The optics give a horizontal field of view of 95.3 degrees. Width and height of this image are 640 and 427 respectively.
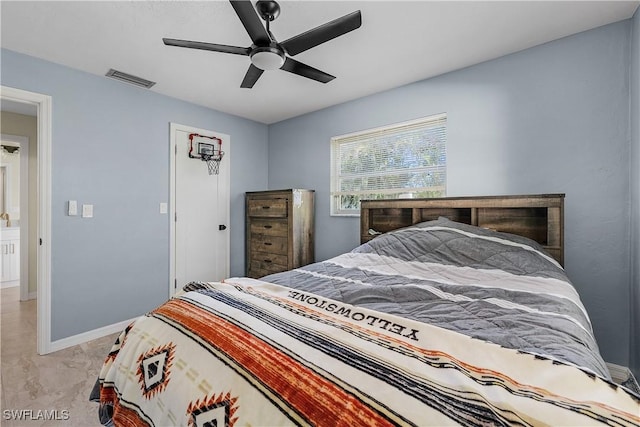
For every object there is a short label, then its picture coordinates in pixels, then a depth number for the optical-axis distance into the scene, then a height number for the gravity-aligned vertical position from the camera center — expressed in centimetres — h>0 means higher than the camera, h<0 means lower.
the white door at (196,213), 335 +0
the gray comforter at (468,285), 94 -36
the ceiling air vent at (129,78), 270 +130
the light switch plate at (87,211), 268 +2
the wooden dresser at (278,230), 342 -21
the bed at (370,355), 59 -38
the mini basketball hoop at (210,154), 351 +74
